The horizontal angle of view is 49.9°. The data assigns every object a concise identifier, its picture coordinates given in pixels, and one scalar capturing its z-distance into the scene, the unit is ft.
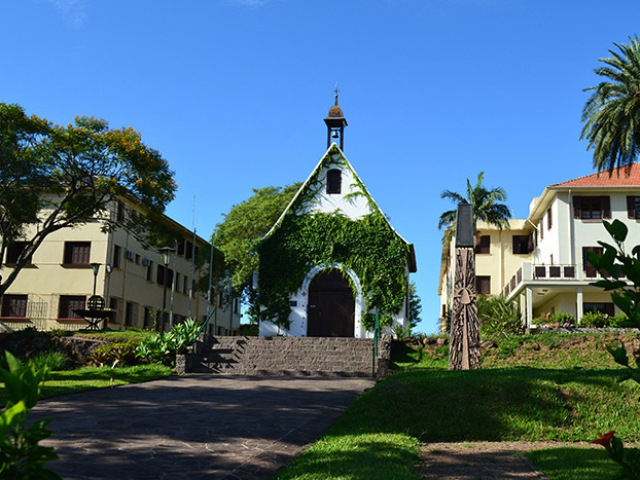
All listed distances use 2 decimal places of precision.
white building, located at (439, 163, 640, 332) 112.16
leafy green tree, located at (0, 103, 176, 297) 86.02
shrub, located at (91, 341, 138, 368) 68.54
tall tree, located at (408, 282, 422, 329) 163.80
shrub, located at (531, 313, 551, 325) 102.82
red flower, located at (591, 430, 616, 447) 10.04
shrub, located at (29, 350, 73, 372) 68.39
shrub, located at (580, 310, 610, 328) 96.84
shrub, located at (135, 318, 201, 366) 67.62
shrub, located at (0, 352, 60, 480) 7.76
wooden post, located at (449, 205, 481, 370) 49.29
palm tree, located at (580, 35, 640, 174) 94.48
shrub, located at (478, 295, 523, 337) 83.76
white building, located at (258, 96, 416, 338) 86.89
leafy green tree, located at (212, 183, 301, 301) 121.60
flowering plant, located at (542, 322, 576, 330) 93.66
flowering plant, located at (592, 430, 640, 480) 10.11
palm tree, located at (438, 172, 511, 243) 149.79
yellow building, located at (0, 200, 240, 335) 118.62
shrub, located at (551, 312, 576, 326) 101.23
